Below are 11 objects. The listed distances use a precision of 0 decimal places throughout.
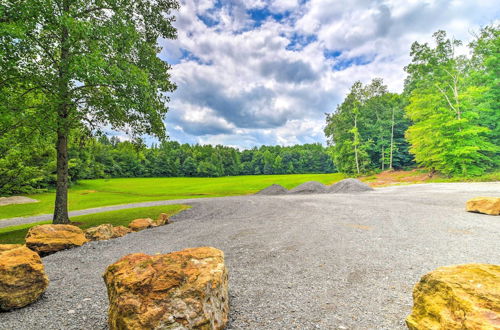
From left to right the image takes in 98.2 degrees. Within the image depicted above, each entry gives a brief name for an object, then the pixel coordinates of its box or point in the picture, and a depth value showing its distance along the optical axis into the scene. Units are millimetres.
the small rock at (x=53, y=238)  7531
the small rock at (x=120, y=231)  9658
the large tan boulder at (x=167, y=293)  2891
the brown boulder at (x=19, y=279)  4000
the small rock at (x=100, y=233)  9039
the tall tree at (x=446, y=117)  25094
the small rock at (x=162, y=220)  11580
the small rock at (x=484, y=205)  9773
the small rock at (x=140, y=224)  10715
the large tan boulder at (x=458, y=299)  2383
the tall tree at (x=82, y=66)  7441
